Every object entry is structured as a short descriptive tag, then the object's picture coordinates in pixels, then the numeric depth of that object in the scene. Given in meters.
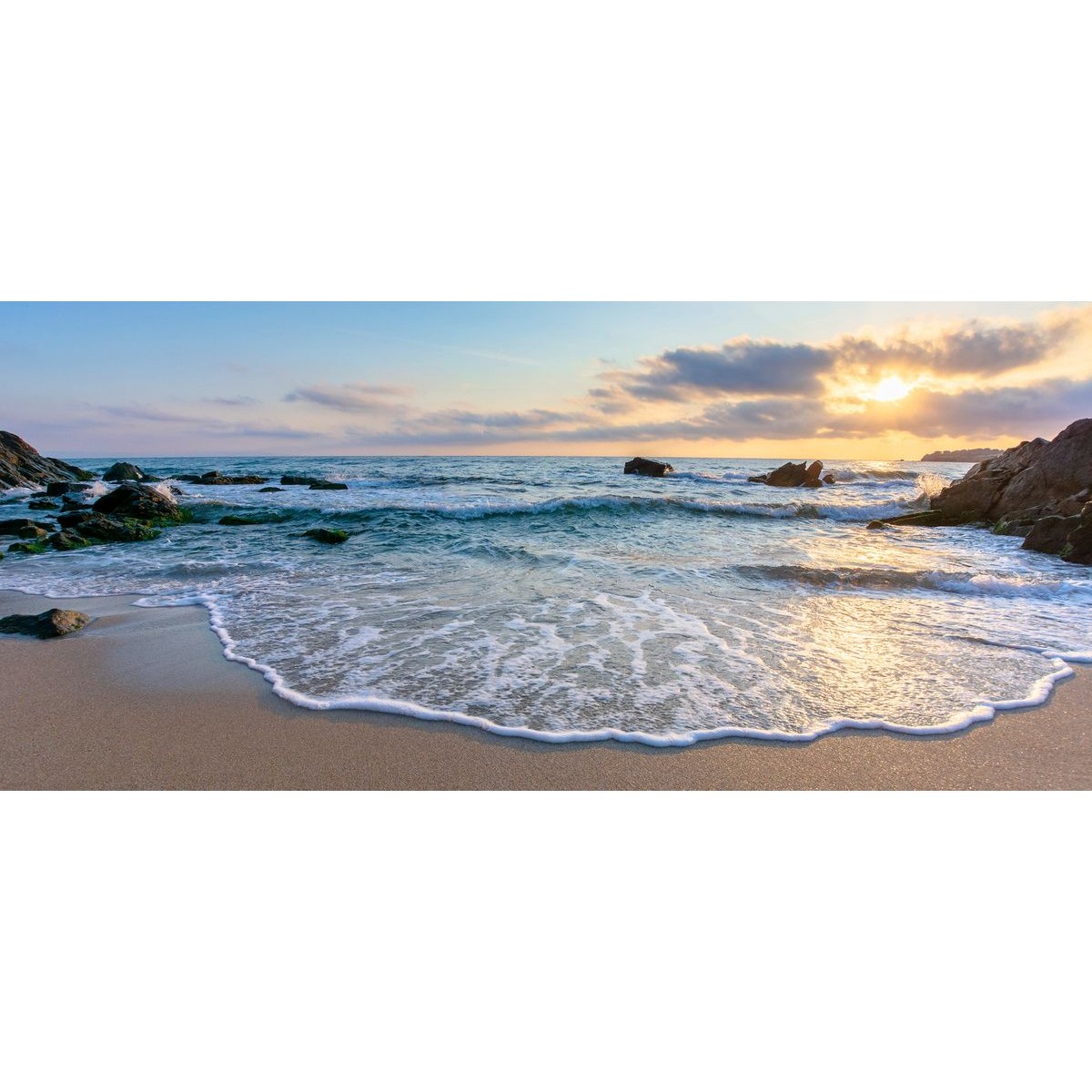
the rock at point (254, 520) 12.79
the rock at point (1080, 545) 8.59
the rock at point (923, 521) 13.96
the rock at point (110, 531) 10.09
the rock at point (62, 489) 18.41
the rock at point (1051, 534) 9.31
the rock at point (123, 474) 24.58
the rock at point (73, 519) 10.21
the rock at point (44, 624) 5.05
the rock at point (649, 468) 33.31
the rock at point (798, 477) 28.25
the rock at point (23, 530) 10.18
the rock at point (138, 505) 12.69
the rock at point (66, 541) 9.33
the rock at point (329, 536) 10.62
